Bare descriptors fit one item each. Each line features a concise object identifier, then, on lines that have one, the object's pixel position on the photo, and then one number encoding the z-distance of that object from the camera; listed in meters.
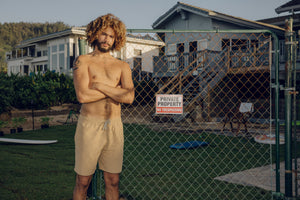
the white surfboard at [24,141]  9.60
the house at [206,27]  17.36
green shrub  18.69
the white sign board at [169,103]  3.94
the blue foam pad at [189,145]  8.76
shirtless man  2.71
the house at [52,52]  32.00
